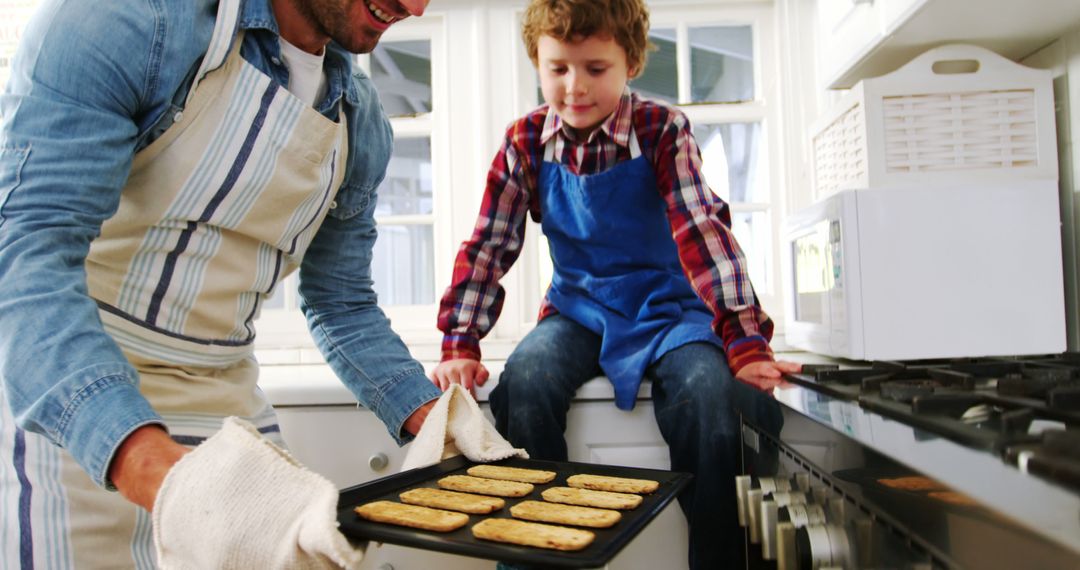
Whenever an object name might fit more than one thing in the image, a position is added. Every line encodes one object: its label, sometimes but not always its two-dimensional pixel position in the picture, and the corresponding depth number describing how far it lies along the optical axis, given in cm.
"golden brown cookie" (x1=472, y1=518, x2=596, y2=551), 52
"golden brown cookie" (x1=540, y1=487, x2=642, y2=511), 63
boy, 105
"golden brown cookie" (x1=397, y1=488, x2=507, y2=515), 64
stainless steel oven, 34
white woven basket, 125
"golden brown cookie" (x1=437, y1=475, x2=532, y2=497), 69
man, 59
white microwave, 119
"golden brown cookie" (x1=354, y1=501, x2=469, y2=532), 57
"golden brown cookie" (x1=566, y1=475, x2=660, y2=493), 67
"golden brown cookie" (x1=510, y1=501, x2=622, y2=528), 59
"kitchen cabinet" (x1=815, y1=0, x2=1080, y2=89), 119
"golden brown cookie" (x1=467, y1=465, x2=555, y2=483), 74
